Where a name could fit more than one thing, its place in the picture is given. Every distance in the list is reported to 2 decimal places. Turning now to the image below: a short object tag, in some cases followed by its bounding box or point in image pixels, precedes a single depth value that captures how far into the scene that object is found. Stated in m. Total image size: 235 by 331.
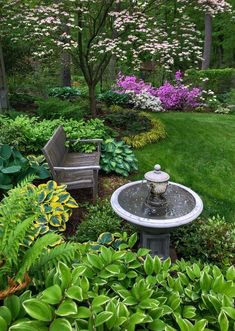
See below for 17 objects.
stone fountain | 3.62
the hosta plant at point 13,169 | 4.78
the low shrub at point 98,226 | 4.40
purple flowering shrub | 12.32
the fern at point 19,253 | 2.21
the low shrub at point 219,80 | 15.47
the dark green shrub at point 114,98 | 11.56
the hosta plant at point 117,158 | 6.44
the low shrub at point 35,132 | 6.24
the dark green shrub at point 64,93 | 12.52
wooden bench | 5.13
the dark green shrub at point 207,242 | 4.19
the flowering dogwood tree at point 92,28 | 7.86
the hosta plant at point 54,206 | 4.25
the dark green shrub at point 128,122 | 8.69
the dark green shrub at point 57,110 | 8.33
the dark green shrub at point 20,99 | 10.71
